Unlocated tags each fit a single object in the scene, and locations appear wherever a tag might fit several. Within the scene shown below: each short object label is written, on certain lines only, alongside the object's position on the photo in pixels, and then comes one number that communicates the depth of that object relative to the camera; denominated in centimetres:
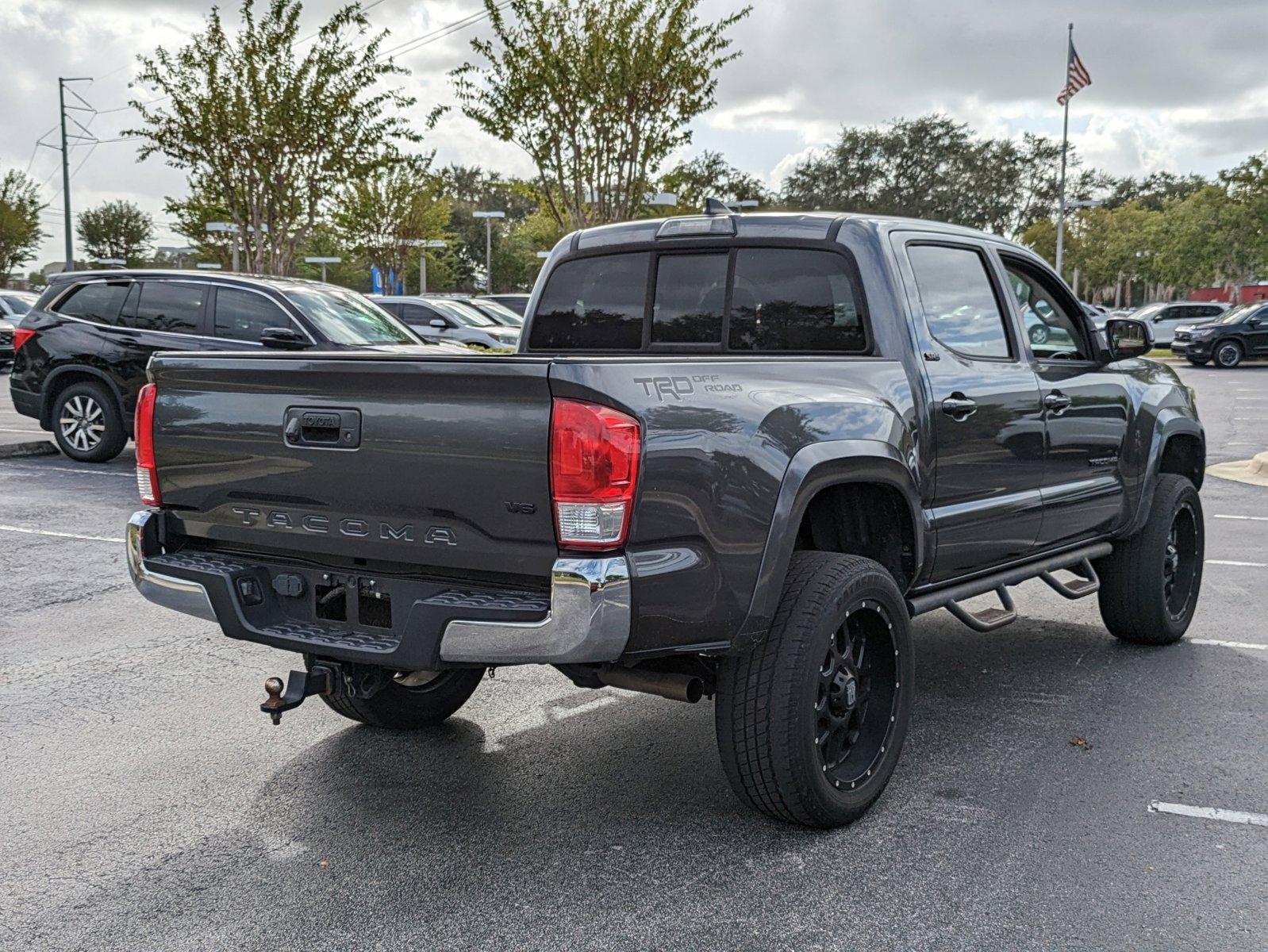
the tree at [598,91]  2186
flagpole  3784
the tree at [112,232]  8544
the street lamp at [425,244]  4716
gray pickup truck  331
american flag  3716
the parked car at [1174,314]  4131
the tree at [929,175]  6750
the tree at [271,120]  2508
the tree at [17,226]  6112
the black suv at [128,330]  1144
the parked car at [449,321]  2062
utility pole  4209
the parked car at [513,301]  2923
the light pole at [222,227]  3444
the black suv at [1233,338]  3269
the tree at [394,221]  4678
